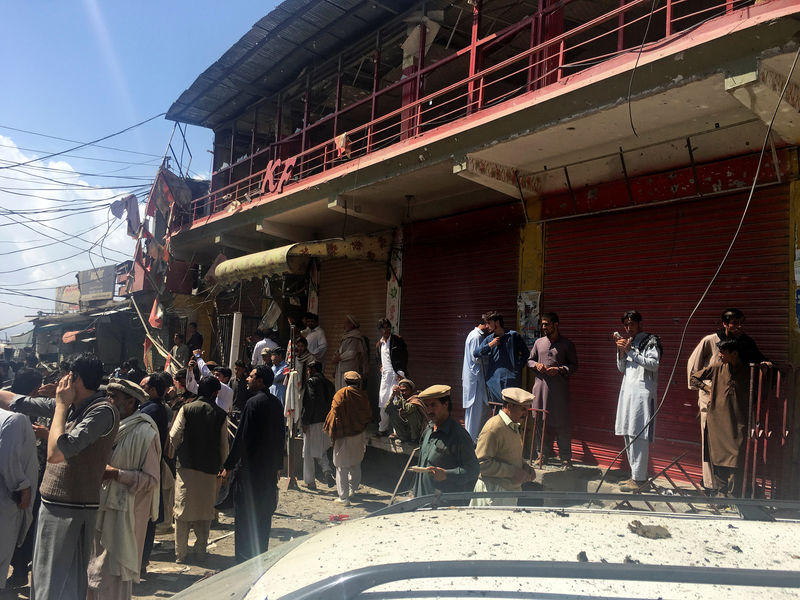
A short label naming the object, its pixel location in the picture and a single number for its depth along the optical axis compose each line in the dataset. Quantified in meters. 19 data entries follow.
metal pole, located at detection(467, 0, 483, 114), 7.55
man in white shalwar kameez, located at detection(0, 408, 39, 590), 3.72
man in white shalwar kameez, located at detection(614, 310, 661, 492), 5.73
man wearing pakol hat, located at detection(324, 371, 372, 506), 7.22
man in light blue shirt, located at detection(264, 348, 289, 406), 8.87
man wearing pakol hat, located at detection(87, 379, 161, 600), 3.48
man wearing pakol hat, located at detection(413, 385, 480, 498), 3.82
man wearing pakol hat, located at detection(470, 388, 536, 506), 4.04
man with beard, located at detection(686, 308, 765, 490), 5.33
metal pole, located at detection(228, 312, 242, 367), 11.84
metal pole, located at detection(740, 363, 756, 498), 4.94
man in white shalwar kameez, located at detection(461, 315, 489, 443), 7.07
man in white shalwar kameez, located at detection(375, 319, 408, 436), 8.30
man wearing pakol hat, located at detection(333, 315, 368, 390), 9.27
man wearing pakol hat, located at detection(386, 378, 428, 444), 7.36
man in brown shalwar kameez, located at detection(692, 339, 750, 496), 5.18
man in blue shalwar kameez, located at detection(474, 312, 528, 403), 6.81
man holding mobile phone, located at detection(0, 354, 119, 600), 3.27
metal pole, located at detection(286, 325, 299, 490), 8.29
